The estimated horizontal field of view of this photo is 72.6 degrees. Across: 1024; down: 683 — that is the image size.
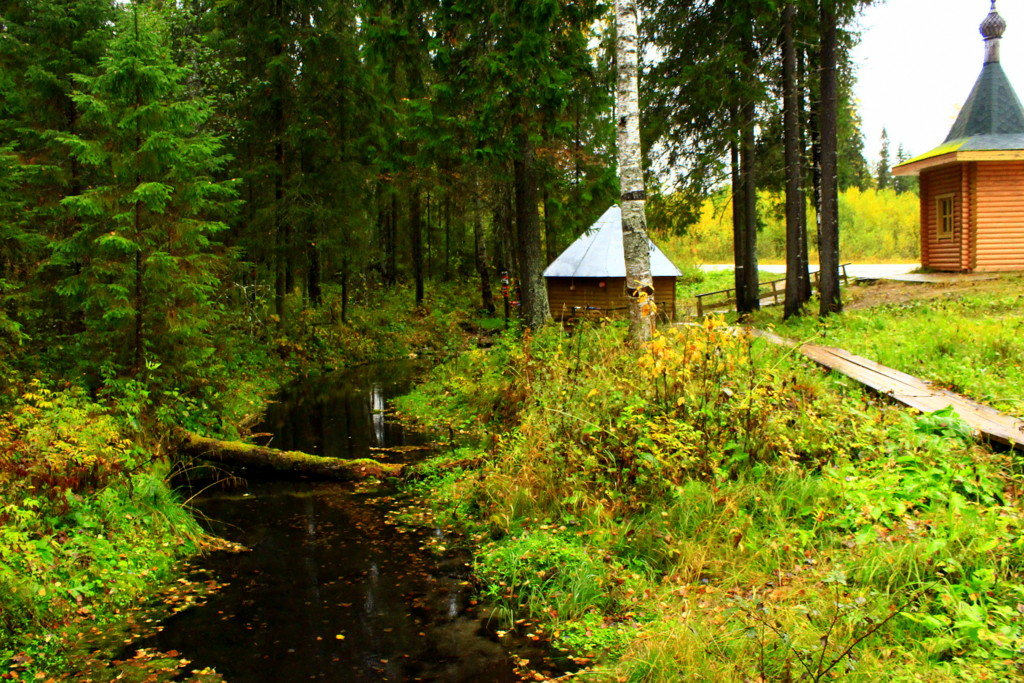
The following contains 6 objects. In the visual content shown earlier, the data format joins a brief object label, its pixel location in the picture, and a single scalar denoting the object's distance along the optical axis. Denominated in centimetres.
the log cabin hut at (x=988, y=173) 2011
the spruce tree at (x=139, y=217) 902
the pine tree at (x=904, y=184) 7739
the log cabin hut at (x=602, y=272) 2295
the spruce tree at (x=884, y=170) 8194
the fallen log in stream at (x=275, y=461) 941
